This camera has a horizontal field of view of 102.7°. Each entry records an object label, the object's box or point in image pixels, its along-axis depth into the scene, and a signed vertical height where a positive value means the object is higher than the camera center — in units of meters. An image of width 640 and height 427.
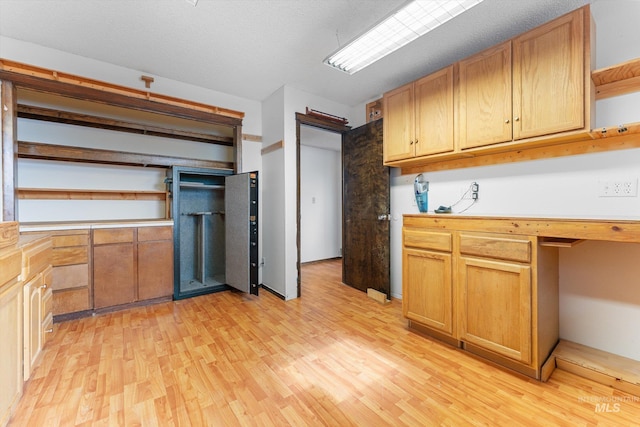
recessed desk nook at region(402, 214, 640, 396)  1.61 -0.58
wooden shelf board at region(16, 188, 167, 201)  2.62 +0.22
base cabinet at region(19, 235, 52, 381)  1.55 -0.55
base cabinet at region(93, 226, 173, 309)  2.64 -0.57
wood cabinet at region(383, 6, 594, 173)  1.67 +0.88
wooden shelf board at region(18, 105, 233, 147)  2.63 +1.03
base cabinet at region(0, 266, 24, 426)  1.23 -0.68
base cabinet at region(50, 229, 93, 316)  2.44 -0.57
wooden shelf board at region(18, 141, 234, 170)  2.56 +0.64
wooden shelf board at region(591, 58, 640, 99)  1.60 +0.88
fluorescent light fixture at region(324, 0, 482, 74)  1.68 +1.36
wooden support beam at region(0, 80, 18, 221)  2.22 +0.56
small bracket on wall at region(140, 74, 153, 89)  2.87 +1.50
